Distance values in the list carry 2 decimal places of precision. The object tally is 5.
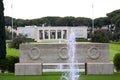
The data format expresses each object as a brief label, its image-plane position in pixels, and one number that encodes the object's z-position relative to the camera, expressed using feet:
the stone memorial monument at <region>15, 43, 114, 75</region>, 60.03
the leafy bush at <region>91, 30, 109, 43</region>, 151.51
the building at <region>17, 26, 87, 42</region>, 260.91
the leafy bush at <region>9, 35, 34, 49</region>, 152.64
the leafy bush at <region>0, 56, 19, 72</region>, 61.82
